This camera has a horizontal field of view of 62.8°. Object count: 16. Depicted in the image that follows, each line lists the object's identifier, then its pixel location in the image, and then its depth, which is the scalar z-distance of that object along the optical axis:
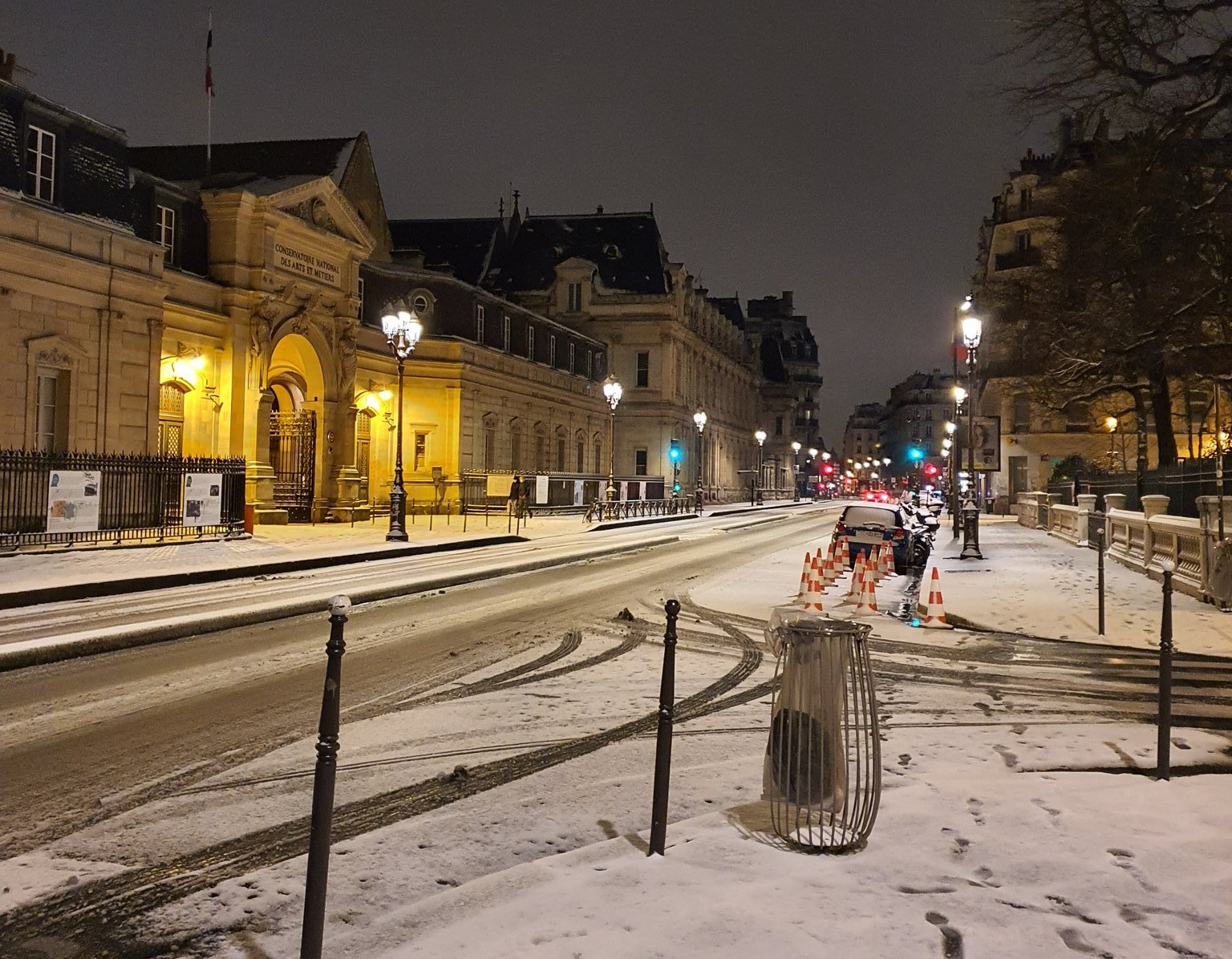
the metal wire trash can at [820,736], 4.87
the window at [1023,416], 65.12
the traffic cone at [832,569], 18.97
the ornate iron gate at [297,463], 35.16
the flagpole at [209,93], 31.98
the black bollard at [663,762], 4.73
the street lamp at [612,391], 45.78
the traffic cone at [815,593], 14.51
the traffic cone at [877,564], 17.61
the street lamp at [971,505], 25.58
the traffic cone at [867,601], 15.15
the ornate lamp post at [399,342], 27.52
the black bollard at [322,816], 3.55
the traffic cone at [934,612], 14.09
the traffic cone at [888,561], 22.40
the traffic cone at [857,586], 15.71
